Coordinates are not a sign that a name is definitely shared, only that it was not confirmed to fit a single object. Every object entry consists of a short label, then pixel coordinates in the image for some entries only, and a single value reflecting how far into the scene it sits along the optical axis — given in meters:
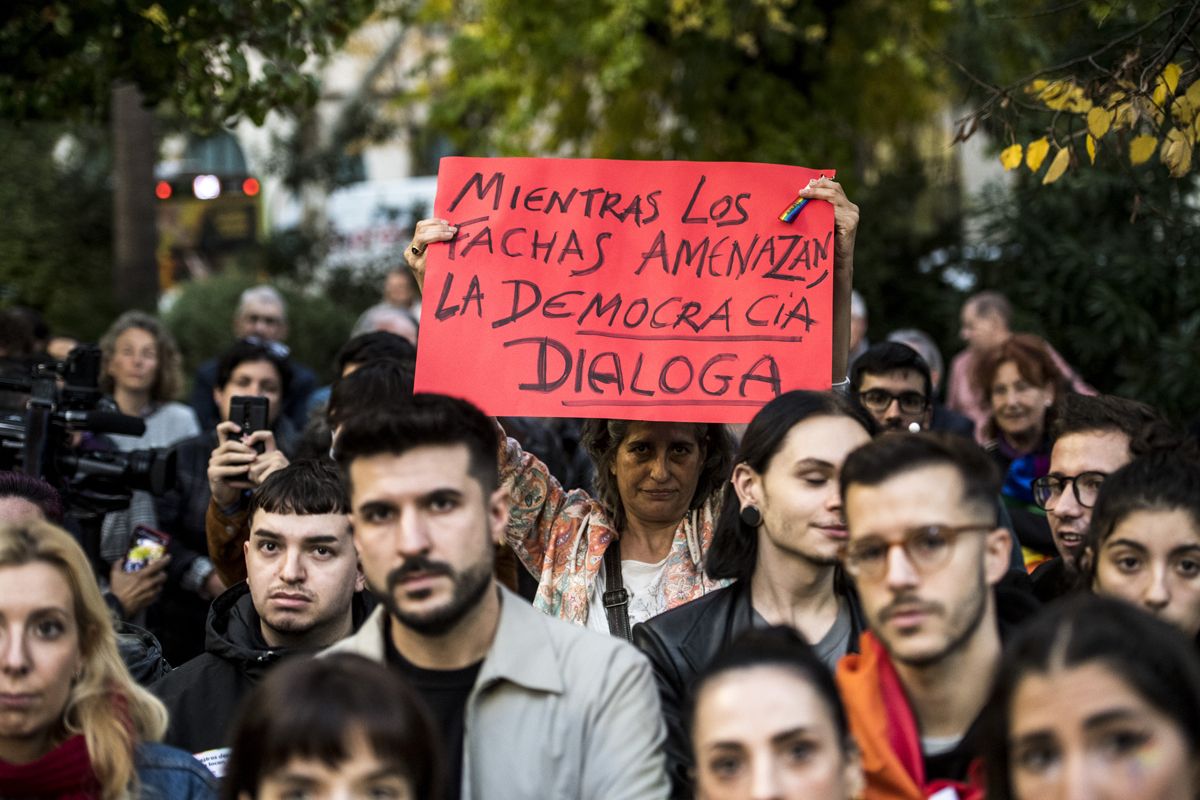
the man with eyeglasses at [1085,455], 4.91
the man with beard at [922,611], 3.41
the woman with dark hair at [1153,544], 3.80
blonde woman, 3.55
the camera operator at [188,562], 6.67
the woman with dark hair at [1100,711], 2.87
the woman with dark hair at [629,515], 4.82
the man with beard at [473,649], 3.54
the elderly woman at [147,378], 8.23
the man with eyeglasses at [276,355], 8.32
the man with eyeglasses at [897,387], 6.29
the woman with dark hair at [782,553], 4.20
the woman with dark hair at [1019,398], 7.11
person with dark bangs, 3.13
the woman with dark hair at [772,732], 3.17
